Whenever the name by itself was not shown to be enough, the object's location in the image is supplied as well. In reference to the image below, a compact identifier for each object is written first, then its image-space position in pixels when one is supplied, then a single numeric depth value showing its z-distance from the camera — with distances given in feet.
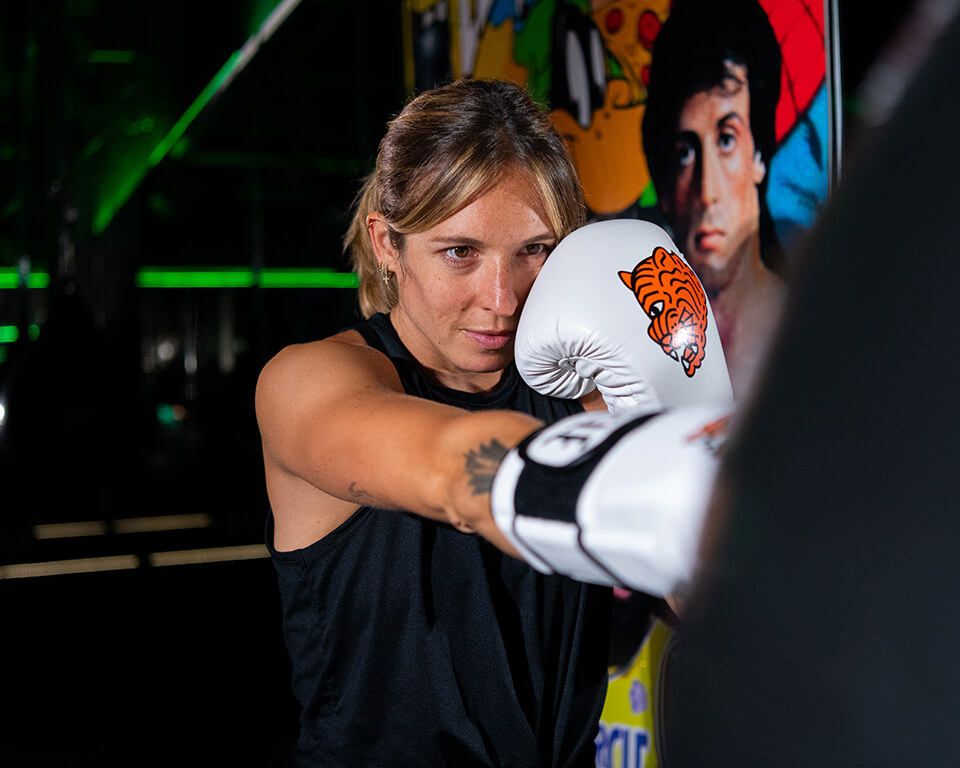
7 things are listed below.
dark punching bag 1.27
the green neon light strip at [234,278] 21.63
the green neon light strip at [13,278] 20.85
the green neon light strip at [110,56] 18.80
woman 3.83
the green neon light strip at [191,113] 16.83
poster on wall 4.82
